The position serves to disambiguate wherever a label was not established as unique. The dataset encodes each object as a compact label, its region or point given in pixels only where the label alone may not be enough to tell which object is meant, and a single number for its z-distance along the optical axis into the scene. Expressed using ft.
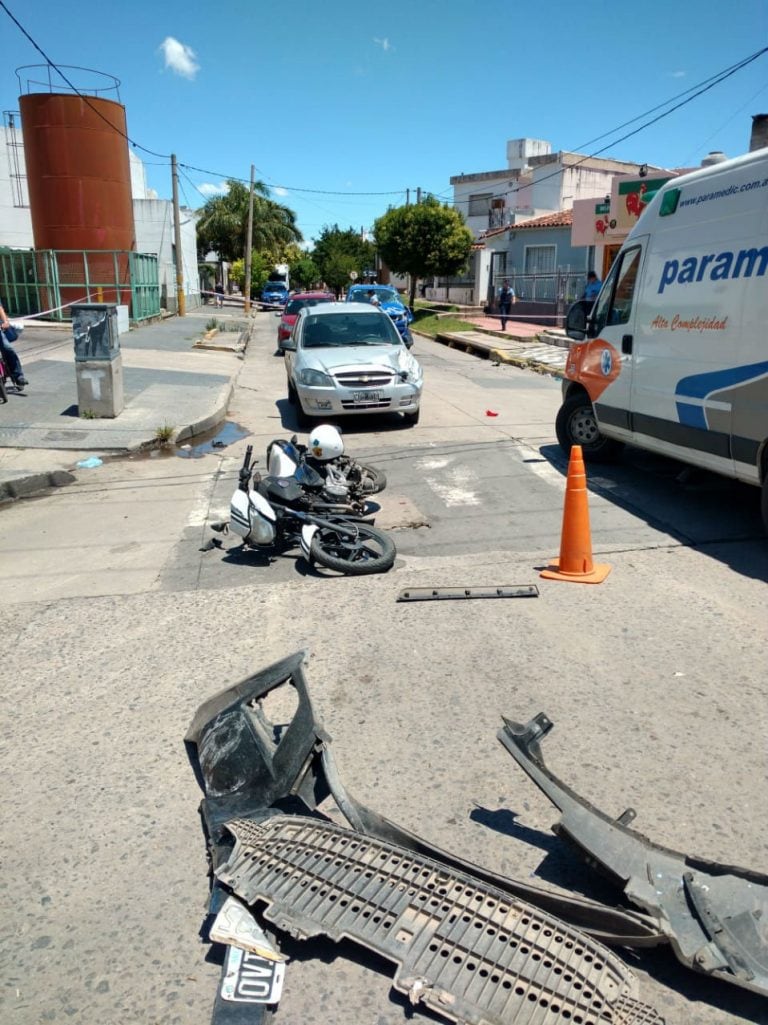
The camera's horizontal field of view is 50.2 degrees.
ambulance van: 20.20
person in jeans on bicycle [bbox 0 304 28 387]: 41.70
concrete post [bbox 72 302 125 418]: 36.96
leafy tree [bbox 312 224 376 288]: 237.66
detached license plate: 7.99
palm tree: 216.13
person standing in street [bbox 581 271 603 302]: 64.69
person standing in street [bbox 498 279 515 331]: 99.32
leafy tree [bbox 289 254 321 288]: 262.88
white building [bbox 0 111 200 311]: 125.49
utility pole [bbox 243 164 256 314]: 157.60
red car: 76.93
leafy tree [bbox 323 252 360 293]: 236.63
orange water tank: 93.61
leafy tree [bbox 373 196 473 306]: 143.84
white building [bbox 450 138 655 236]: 158.40
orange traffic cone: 19.24
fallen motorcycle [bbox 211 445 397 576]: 19.75
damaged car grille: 7.65
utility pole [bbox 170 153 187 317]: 114.87
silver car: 36.55
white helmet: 22.54
